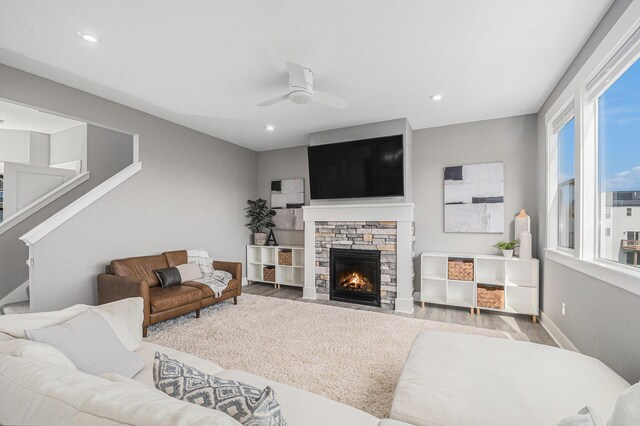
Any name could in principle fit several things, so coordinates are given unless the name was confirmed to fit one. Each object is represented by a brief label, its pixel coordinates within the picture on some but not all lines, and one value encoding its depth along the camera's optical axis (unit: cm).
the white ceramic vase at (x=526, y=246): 365
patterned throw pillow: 71
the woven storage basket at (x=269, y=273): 537
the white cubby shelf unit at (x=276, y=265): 517
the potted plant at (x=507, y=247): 371
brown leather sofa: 295
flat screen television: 405
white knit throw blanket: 373
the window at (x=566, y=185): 283
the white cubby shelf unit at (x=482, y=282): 365
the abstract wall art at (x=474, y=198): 404
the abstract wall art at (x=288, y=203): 550
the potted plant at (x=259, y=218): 558
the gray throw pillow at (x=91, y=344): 120
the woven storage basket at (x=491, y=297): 373
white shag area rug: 216
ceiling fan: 262
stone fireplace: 403
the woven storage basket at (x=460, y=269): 385
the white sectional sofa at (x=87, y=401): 60
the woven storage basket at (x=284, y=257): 520
